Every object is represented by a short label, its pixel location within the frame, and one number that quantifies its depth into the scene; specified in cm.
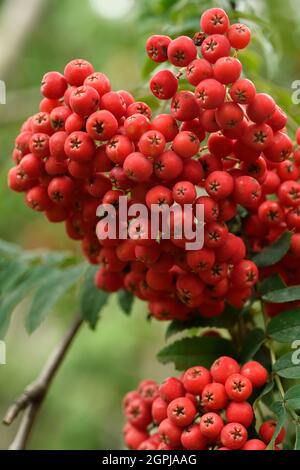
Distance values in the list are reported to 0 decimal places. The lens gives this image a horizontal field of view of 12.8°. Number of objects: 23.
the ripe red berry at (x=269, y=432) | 39
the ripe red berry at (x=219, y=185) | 39
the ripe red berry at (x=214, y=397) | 39
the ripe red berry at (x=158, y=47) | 40
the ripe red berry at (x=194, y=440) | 39
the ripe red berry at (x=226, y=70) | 38
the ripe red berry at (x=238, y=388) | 39
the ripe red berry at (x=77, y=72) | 40
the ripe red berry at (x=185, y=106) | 39
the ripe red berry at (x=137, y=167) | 38
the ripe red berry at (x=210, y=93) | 38
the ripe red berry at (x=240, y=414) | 39
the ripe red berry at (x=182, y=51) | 39
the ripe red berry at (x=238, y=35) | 39
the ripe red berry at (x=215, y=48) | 39
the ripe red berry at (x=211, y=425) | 39
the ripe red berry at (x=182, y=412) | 39
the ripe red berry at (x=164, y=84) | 40
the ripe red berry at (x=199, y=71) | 39
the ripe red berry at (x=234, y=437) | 38
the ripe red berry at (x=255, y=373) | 39
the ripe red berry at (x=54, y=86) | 40
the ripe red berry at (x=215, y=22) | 39
